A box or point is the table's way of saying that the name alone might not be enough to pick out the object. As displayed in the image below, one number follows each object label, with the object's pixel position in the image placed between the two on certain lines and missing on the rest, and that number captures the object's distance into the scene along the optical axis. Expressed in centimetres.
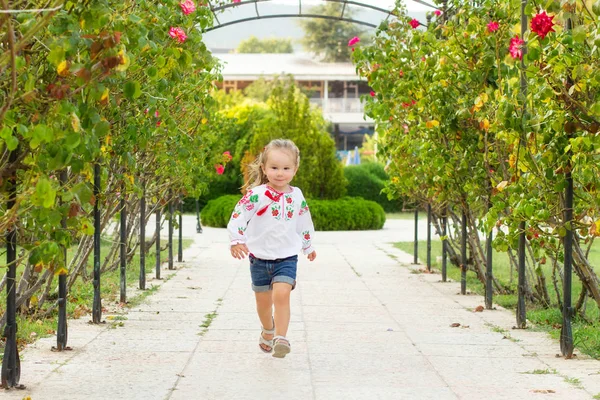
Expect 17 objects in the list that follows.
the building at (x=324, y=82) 5638
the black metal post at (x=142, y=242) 949
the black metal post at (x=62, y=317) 592
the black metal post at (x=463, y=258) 941
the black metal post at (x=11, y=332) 454
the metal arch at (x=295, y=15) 1232
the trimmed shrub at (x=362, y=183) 3059
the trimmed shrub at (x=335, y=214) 2248
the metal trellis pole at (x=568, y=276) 579
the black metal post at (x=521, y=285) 675
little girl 590
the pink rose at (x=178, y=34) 608
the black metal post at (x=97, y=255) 643
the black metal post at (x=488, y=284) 828
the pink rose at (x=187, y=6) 638
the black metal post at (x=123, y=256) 829
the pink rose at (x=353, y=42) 947
